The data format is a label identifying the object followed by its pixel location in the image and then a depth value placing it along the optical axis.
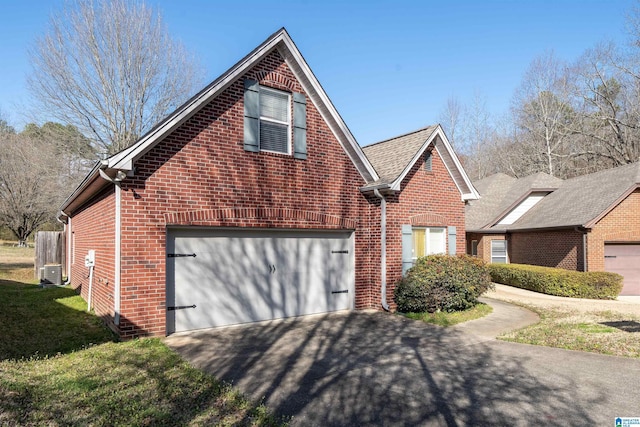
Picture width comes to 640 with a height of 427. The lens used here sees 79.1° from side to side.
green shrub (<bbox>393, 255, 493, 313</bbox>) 10.13
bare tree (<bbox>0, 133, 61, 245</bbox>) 28.55
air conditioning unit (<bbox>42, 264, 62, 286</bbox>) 15.63
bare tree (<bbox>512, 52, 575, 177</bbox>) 33.34
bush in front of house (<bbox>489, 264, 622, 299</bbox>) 14.77
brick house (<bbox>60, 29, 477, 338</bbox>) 7.68
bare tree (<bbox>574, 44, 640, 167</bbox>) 30.22
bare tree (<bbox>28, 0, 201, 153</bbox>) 22.42
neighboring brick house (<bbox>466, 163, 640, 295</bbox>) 15.91
